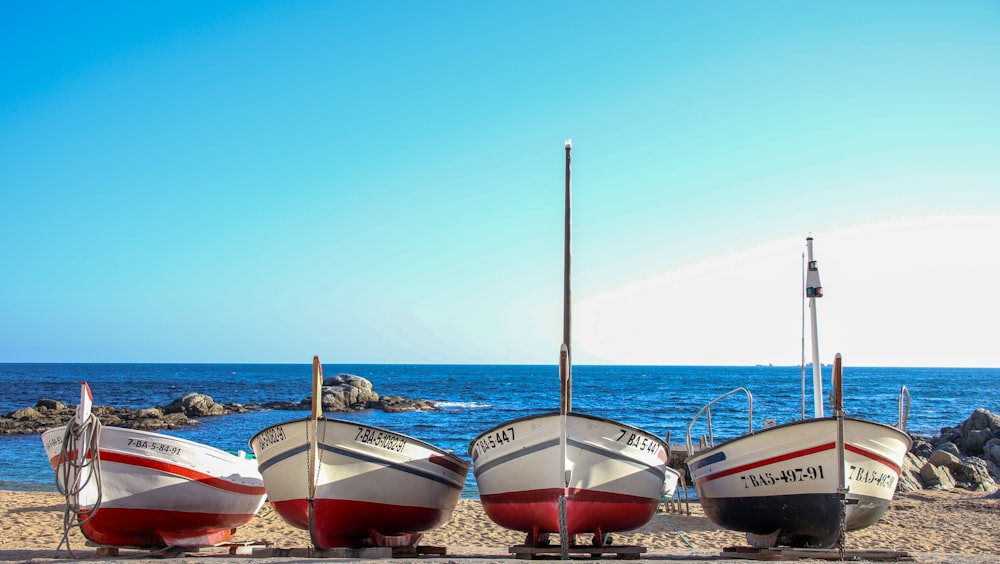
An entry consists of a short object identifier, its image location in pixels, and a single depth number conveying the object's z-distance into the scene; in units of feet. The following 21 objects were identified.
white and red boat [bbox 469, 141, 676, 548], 25.63
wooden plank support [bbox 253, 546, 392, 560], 26.86
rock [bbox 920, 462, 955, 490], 64.90
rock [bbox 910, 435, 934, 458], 88.08
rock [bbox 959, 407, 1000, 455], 93.91
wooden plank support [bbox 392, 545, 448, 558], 28.25
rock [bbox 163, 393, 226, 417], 143.14
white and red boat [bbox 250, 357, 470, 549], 26.73
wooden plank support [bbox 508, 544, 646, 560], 26.61
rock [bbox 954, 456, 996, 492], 66.64
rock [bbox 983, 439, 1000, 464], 86.31
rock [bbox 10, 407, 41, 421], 120.72
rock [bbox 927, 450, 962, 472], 69.82
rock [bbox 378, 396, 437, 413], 166.05
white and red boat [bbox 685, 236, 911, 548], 25.88
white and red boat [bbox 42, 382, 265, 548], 27.48
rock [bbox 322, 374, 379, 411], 163.43
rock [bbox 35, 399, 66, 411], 132.66
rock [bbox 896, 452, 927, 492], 61.62
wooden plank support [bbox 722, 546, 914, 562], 25.79
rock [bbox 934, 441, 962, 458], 86.21
